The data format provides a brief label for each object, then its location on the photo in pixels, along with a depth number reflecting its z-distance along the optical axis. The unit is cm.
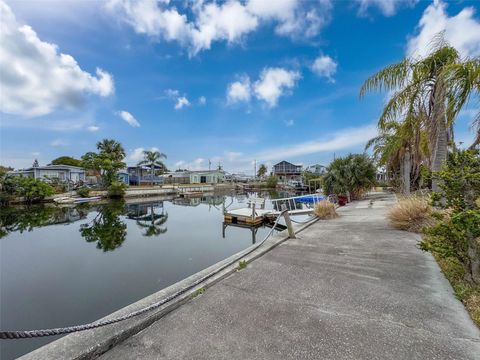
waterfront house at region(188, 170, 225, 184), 5997
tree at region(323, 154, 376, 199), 1468
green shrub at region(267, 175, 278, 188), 5084
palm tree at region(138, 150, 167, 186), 4459
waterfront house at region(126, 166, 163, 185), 4716
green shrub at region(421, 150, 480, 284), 256
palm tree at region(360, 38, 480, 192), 447
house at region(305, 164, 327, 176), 4764
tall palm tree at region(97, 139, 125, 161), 3725
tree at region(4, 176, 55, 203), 2353
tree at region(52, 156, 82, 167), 5030
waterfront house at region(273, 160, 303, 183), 6494
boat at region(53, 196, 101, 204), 2538
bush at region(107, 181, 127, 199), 2988
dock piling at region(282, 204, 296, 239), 541
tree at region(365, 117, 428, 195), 894
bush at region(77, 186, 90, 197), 2817
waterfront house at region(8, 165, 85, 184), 3167
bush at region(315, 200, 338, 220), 866
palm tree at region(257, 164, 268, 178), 7175
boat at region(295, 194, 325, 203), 1488
